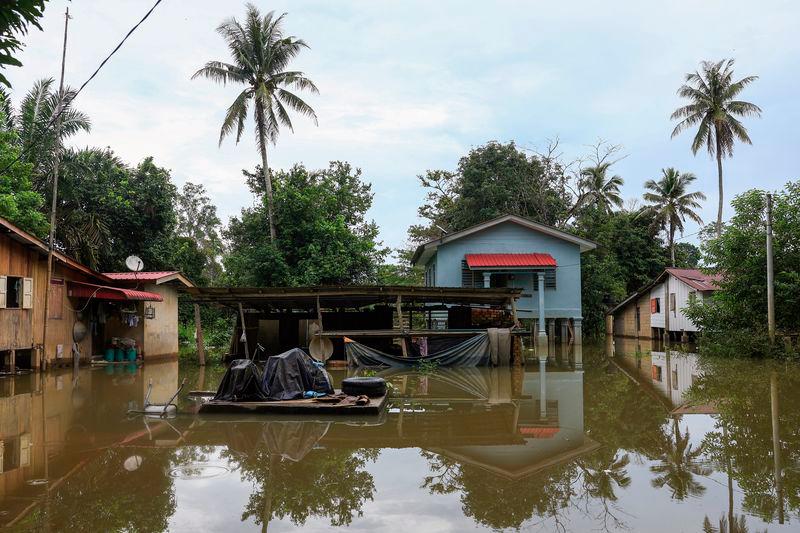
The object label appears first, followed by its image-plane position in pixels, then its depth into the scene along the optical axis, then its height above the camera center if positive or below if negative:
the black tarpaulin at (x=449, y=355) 20.20 -1.66
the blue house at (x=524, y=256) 28.19 +2.05
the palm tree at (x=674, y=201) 43.31 +6.95
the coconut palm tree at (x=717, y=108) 35.78 +11.01
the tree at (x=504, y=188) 37.22 +6.89
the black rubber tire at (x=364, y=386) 11.91 -1.57
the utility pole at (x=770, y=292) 20.88 +0.27
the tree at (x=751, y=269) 21.88 +1.14
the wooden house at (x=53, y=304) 17.56 +0.06
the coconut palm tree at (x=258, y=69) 28.81 +10.85
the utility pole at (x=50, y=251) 18.09 +1.61
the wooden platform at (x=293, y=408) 10.77 -1.78
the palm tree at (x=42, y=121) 24.34 +7.25
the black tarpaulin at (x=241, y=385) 11.35 -1.46
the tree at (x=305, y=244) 28.77 +2.84
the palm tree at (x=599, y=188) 40.53 +7.49
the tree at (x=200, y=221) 47.62 +6.41
